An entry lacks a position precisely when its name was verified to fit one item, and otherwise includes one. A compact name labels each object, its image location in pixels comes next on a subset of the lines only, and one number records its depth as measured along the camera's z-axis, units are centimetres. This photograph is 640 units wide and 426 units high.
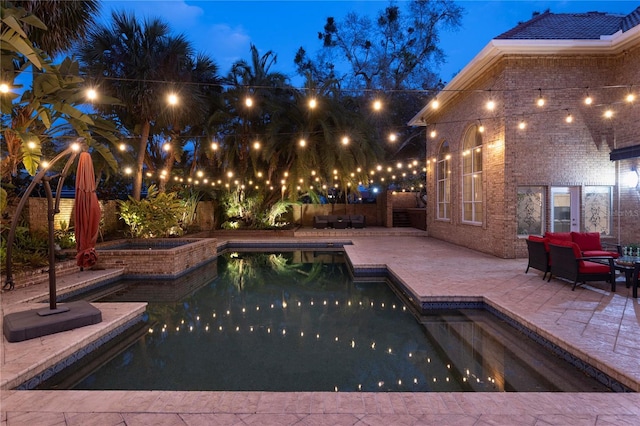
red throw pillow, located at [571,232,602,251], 704
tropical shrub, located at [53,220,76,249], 884
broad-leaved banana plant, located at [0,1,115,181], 533
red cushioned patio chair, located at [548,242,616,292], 574
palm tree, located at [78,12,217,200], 1052
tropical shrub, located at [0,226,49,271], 677
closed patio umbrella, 455
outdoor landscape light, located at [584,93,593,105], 809
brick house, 853
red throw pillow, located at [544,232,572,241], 694
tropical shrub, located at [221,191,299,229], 1584
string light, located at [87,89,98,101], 593
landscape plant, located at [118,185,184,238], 1094
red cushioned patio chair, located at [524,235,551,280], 654
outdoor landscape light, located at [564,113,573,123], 866
